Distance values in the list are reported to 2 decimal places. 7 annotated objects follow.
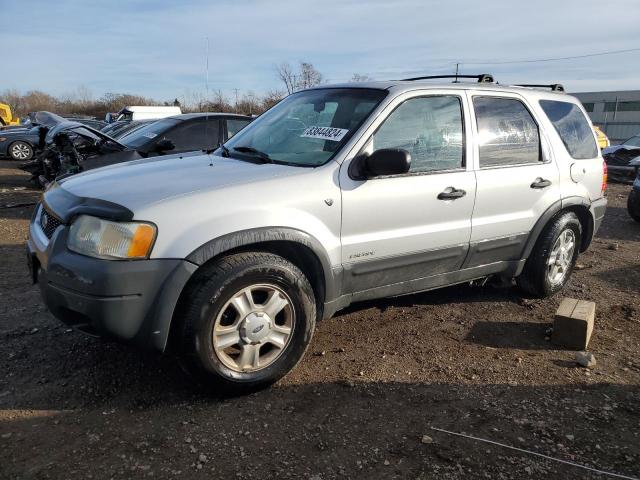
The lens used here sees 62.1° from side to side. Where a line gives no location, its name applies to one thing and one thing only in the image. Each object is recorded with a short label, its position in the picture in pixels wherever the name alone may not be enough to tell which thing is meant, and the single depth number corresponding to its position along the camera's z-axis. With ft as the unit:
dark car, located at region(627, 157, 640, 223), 29.01
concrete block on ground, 12.96
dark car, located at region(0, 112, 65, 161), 54.90
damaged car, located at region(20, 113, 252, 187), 24.25
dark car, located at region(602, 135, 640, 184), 44.68
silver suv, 9.27
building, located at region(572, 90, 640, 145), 121.39
